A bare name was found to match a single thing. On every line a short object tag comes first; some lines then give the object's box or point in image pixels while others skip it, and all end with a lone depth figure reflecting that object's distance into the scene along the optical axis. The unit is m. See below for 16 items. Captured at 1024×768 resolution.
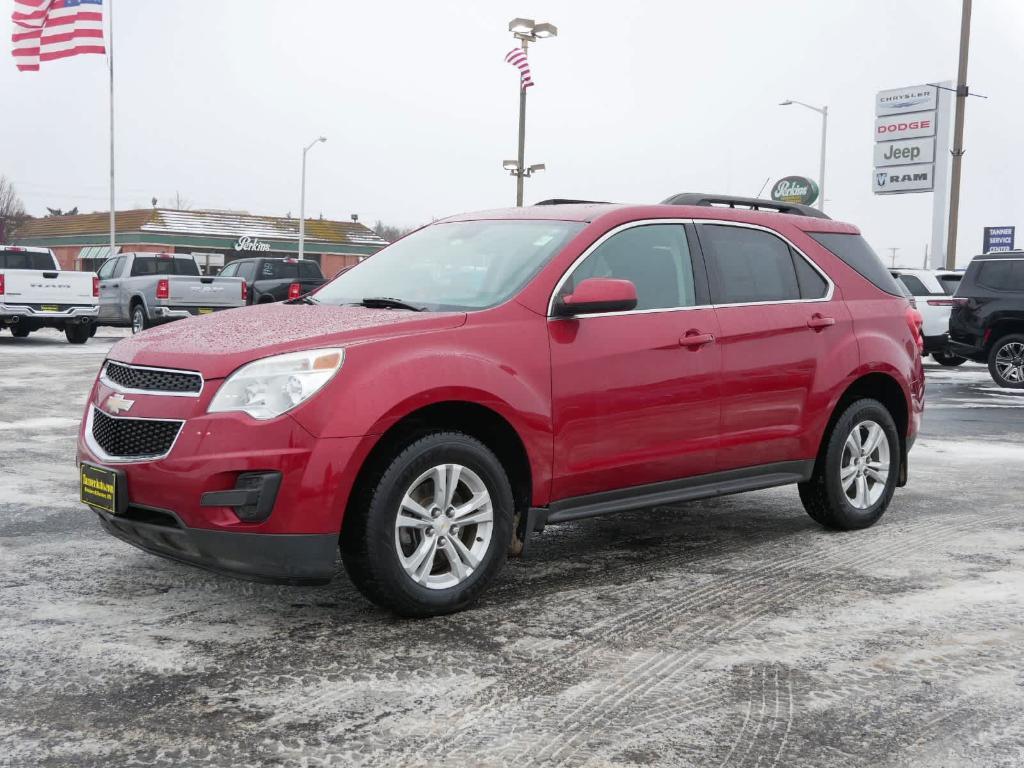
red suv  4.38
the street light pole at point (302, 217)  56.42
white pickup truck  21.00
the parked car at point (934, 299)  20.45
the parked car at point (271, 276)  26.75
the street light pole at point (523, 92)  26.80
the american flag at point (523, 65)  27.52
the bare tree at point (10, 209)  87.06
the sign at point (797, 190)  50.91
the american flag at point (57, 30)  32.53
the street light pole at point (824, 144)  45.75
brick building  61.50
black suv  16.61
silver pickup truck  23.11
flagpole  43.53
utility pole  28.28
